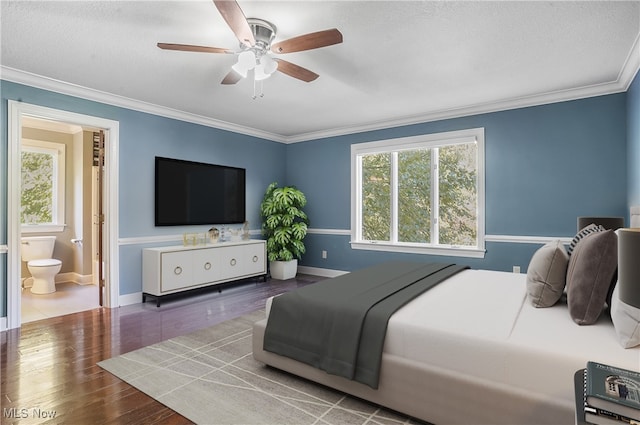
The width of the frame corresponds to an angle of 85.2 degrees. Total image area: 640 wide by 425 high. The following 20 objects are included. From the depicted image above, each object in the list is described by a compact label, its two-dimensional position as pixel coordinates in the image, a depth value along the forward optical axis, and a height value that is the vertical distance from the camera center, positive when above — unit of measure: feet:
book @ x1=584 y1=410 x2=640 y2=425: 3.05 -1.86
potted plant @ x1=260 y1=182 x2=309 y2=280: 18.88 -0.97
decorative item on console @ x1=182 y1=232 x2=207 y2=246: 15.87 -1.22
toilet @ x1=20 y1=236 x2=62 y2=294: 15.80 -2.26
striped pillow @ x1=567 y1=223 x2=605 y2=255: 7.74 -0.46
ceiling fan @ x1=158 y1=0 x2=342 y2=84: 6.96 +3.85
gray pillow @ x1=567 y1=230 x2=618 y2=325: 5.56 -1.07
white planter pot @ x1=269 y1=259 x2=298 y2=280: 19.08 -3.15
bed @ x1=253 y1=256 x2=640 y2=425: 4.95 -2.35
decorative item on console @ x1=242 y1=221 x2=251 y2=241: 18.40 -1.03
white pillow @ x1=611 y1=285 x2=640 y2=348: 4.82 -1.61
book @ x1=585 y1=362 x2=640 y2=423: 3.10 -1.71
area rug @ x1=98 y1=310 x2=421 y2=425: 6.38 -3.72
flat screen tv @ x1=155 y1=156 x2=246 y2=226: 15.31 +0.93
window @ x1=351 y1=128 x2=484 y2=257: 15.55 +0.88
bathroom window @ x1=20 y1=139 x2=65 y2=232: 17.83 +1.43
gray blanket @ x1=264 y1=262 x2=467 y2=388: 6.48 -2.23
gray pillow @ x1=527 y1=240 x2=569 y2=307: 6.77 -1.30
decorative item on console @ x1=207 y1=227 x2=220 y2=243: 16.70 -1.06
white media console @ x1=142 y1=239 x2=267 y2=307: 13.96 -2.34
